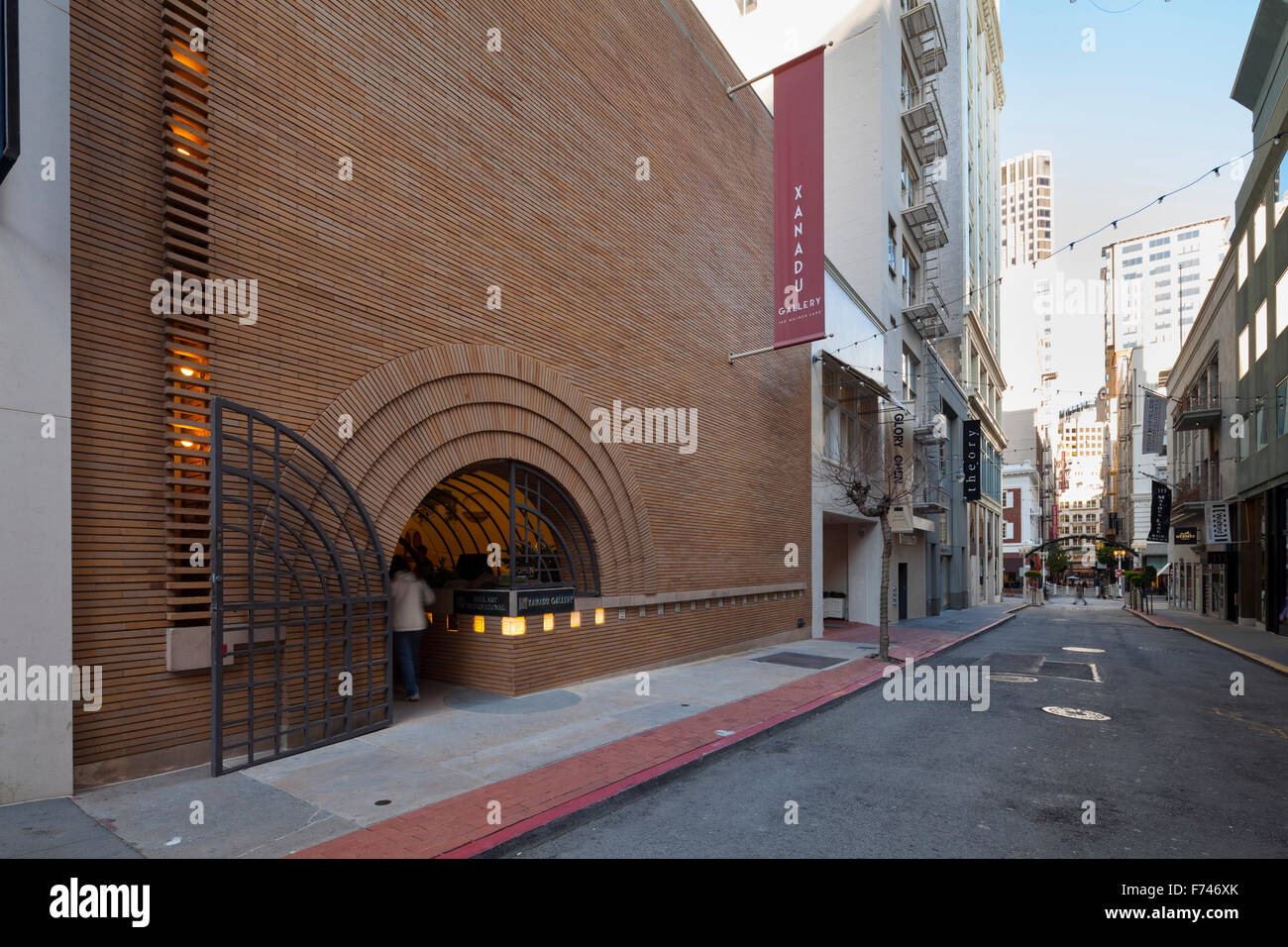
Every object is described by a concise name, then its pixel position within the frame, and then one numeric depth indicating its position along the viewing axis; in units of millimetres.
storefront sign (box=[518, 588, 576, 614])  10133
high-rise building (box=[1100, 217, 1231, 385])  129000
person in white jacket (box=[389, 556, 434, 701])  9477
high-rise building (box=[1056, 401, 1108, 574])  142625
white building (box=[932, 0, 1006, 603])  38500
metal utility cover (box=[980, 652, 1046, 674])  14836
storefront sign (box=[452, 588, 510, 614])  10023
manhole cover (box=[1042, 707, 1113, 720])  10078
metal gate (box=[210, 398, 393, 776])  6574
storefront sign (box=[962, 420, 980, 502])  36094
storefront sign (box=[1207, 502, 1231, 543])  28609
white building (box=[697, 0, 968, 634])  22406
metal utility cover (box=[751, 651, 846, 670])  14523
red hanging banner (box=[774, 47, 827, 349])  14164
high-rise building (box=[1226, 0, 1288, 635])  22047
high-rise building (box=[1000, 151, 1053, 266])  189250
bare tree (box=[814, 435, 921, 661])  15625
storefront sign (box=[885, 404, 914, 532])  22984
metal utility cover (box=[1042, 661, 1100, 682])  14133
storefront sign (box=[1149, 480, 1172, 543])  42094
